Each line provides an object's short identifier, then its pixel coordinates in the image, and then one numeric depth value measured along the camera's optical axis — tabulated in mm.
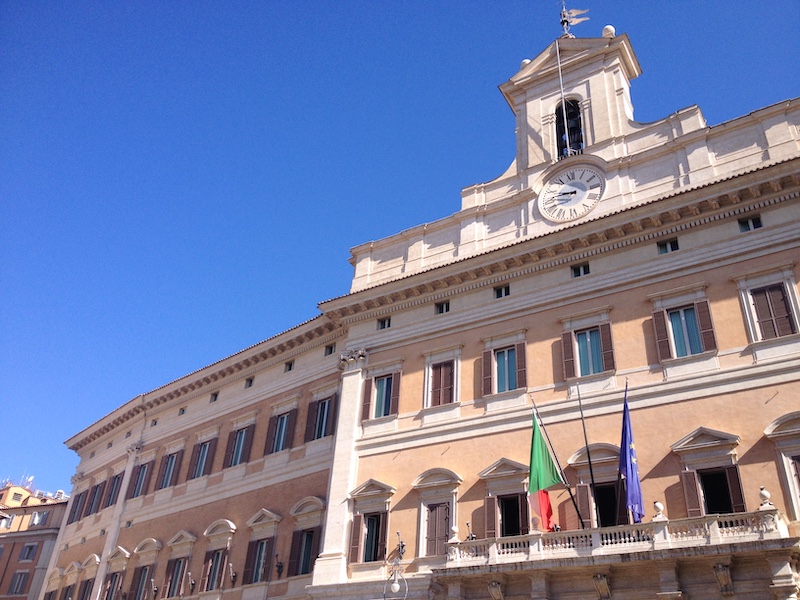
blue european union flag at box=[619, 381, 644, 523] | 17891
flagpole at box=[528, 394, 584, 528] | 18755
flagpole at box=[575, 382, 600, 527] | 19077
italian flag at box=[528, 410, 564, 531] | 19234
